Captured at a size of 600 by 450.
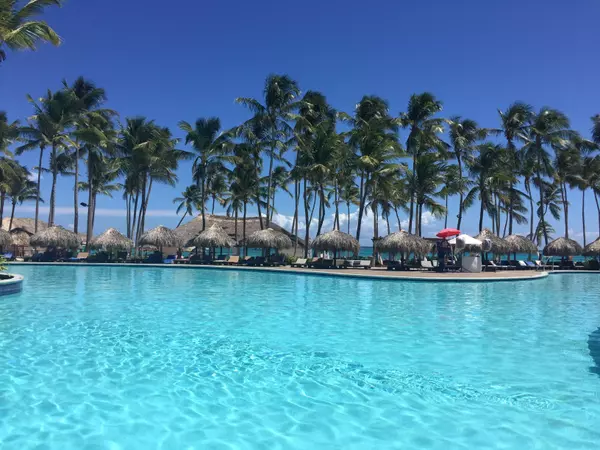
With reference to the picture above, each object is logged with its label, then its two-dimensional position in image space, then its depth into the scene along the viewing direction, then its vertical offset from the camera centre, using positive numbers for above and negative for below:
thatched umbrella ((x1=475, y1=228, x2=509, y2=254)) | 30.60 +1.48
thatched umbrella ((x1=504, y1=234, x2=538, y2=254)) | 31.72 +1.38
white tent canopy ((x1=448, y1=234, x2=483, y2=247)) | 24.74 +1.20
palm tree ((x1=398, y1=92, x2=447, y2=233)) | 30.92 +9.88
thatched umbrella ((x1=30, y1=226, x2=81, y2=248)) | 30.34 +0.92
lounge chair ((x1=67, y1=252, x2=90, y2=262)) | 30.09 -0.37
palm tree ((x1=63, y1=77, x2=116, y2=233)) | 32.34 +10.99
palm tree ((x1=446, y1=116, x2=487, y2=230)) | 35.44 +10.30
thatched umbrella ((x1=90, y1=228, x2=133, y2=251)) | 30.66 +0.87
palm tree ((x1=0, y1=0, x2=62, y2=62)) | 13.62 +7.20
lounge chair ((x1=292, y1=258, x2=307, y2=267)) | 27.58 -0.32
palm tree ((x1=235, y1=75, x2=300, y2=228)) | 30.20 +10.42
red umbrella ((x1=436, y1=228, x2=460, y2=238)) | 24.70 +1.61
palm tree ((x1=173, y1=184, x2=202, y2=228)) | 55.16 +7.13
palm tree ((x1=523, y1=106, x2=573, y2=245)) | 33.25 +9.82
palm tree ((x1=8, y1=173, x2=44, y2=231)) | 43.60 +6.30
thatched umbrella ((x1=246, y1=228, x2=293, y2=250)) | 29.02 +1.13
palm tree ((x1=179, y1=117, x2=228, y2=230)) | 32.62 +8.56
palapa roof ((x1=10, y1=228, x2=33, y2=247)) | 40.53 +1.43
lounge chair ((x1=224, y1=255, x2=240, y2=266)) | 28.84 -0.31
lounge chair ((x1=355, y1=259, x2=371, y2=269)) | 26.31 -0.28
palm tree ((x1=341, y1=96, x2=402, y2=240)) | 27.66 +7.51
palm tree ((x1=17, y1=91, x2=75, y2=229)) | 31.06 +9.19
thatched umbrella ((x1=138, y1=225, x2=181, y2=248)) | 31.61 +1.21
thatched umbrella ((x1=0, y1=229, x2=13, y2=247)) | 30.59 +0.82
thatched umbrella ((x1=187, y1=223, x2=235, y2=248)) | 30.07 +1.15
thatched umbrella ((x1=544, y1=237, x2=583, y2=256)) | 32.72 +1.23
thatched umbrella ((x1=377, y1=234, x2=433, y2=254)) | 26.17 +1.00
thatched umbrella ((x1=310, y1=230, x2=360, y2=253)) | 27.11 +1.05
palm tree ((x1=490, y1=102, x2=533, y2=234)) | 34.25 +10.72
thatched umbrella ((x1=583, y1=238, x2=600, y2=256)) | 31.72 +1.17
